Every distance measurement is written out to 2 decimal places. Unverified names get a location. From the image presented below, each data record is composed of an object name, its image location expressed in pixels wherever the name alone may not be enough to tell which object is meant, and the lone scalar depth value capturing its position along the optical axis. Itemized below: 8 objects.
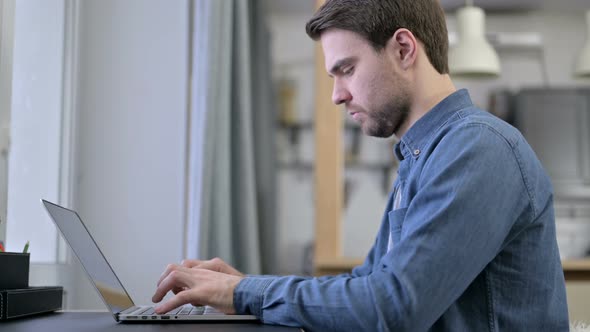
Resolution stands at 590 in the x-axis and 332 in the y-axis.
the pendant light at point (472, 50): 3.02
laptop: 1.05
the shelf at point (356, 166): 3.56
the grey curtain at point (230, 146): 2.50
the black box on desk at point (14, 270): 1.14
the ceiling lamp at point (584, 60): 3.39
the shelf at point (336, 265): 2.66
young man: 0.92
